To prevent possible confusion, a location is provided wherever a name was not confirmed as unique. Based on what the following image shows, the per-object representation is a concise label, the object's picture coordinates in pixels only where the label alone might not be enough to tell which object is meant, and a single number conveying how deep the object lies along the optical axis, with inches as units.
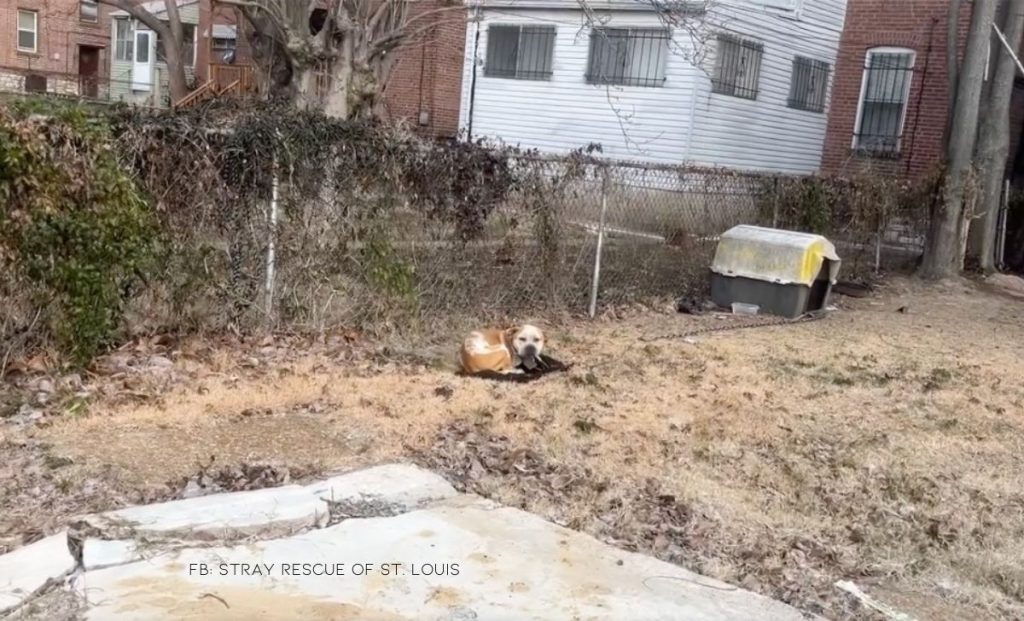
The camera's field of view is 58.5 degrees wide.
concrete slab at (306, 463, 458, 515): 161.9
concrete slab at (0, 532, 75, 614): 122.6
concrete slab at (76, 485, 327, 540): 141.2
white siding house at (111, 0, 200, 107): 1195.9
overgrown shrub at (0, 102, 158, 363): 202.2
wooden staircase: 799.7
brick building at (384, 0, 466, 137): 802.2
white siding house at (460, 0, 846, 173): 658.2
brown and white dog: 251.0
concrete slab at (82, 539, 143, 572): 132.1
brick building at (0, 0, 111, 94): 1318.9
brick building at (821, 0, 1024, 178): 684.1
